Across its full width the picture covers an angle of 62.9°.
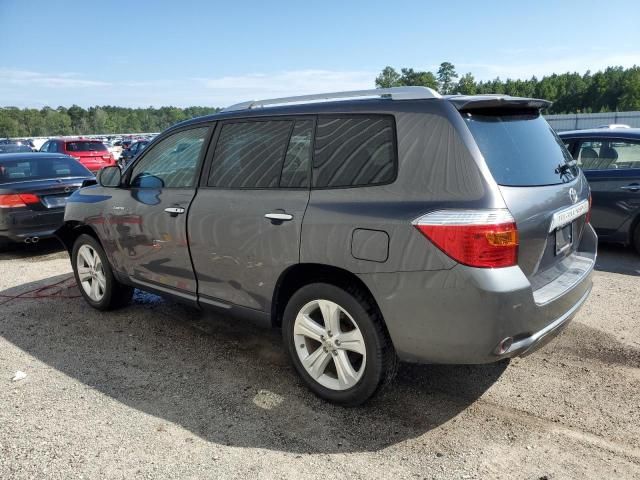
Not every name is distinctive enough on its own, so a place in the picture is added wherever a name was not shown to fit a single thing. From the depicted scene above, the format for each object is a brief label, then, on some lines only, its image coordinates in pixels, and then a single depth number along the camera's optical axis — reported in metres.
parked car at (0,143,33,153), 27.57
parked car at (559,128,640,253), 6.39
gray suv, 2.63
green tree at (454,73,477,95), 117.31
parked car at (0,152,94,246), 7.37
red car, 18.03
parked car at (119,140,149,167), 25.23
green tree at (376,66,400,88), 127.38
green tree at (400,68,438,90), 119.86
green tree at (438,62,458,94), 135.88
